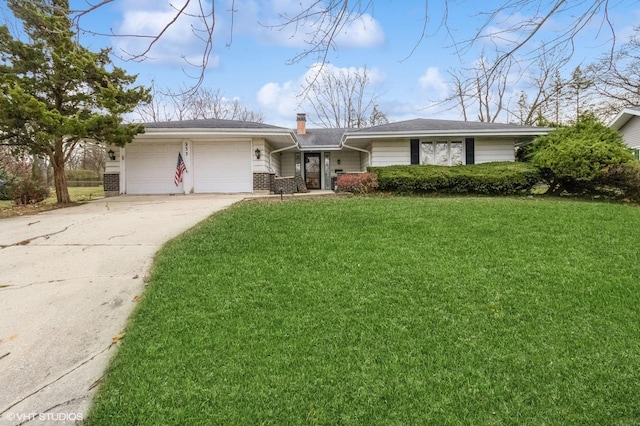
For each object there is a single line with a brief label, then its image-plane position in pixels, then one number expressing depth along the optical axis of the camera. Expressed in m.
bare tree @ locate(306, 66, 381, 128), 27.69
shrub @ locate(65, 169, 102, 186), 27.79
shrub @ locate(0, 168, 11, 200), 15.43
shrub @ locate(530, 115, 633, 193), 10.07
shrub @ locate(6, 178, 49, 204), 12.49
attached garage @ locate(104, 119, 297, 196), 14.43
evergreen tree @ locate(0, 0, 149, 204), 9.88
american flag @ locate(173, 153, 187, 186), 14.35
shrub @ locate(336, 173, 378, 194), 11.45
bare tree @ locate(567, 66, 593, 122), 19.25
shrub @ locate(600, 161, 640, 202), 9.50
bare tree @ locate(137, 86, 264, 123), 30.95
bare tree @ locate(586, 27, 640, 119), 19.75
